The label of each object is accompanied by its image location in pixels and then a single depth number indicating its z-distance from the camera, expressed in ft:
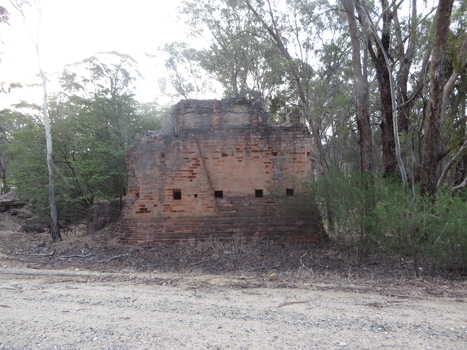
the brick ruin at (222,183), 24.64
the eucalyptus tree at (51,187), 32.07
